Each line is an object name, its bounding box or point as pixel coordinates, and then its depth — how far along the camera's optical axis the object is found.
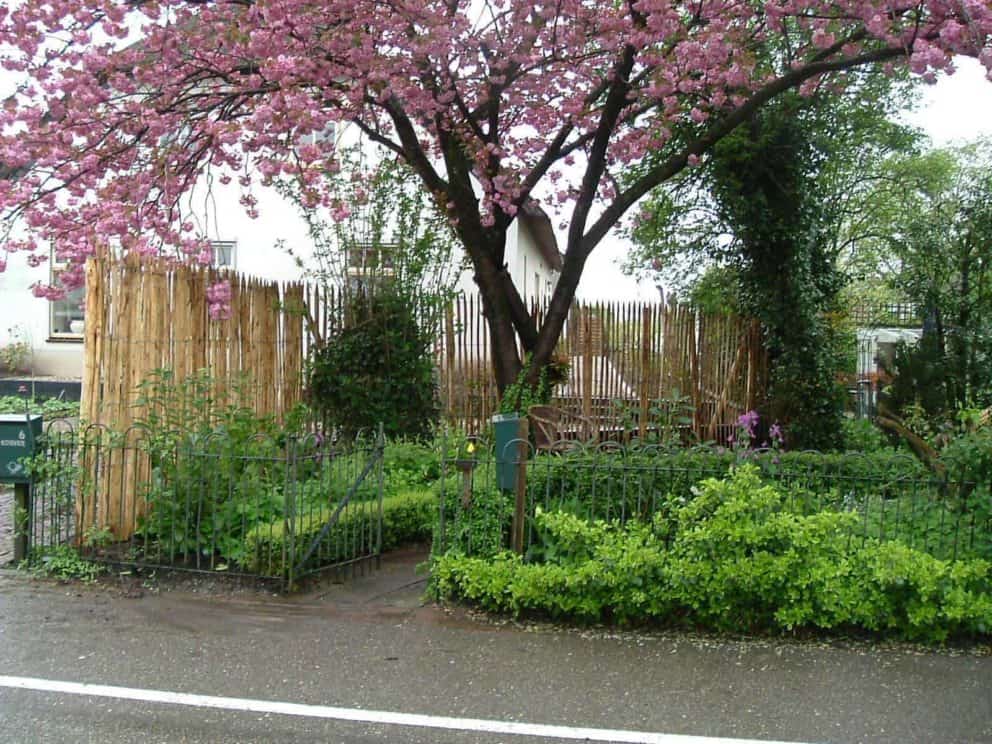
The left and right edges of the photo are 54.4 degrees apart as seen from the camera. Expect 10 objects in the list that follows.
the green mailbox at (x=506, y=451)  6.73
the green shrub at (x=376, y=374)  10.76
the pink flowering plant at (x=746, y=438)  6.86
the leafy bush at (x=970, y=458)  6.13
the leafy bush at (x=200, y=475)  7.33
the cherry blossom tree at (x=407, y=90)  8.69
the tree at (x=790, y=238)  12.38
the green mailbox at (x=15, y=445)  7.57
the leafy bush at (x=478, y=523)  6.76
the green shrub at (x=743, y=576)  5.74
